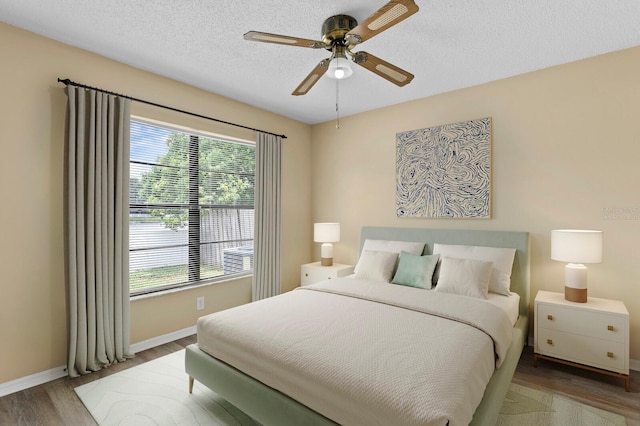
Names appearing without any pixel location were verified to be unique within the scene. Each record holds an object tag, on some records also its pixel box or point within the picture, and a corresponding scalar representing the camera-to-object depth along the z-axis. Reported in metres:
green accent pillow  2.97
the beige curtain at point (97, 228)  2.43
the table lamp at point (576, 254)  2.40
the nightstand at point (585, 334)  2.29
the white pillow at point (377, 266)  3.21
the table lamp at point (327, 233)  4.07
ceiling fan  1.61
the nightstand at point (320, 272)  3.97
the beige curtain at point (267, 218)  3.90
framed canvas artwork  3.22
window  3.03
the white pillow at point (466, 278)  2.65
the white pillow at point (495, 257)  2.79
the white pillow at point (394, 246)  3.40
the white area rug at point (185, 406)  1.95
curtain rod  2.42
